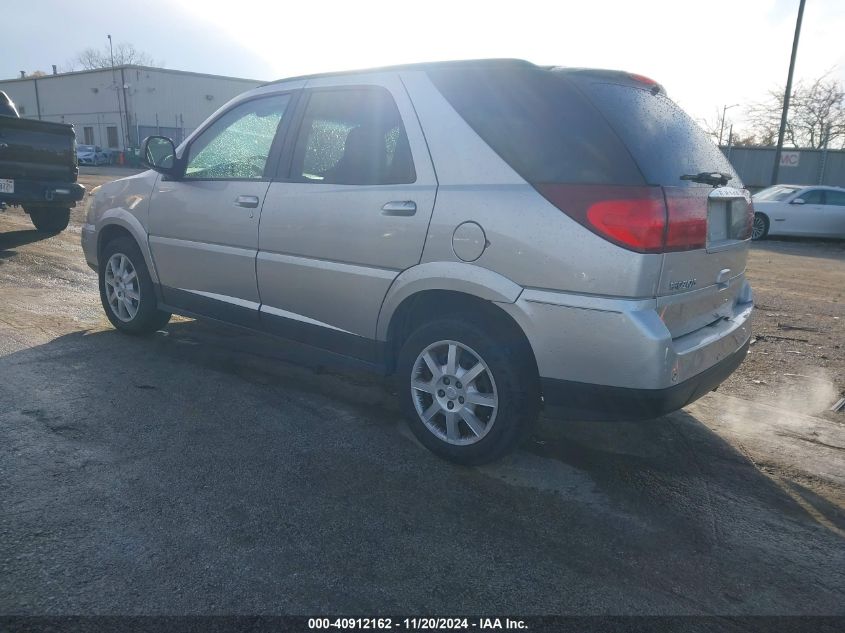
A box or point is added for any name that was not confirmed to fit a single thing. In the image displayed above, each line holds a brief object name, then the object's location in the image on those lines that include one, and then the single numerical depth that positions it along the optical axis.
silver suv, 2.75
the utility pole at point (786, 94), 20.67
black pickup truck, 9.10
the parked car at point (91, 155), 40.34
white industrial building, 46.72
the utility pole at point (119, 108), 47.09
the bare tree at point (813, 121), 40.50
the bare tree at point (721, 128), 52.97
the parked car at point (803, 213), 15.20
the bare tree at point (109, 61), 80.68
